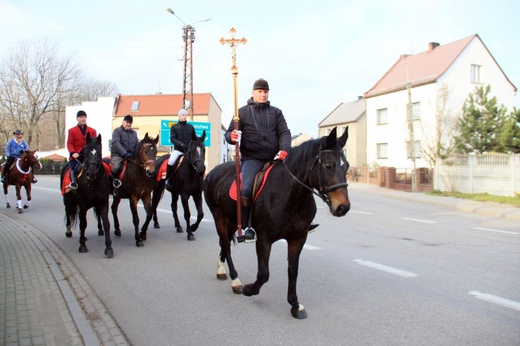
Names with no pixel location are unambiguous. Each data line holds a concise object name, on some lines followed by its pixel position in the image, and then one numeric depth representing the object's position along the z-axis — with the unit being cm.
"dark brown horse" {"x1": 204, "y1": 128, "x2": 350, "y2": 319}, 434
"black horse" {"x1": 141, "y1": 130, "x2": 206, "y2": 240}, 894
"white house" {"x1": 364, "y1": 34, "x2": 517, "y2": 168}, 3475
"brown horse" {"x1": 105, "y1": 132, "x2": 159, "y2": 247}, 885
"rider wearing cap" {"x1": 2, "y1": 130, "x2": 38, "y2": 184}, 1459
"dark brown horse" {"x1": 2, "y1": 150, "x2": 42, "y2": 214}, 1448
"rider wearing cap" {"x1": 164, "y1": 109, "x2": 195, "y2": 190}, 975
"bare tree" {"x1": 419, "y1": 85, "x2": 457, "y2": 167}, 2756
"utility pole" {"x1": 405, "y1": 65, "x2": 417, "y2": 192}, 2530
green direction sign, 2895
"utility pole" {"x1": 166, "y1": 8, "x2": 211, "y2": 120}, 3219
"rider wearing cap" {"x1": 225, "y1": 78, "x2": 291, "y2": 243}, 525
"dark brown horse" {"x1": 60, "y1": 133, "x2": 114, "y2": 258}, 767
